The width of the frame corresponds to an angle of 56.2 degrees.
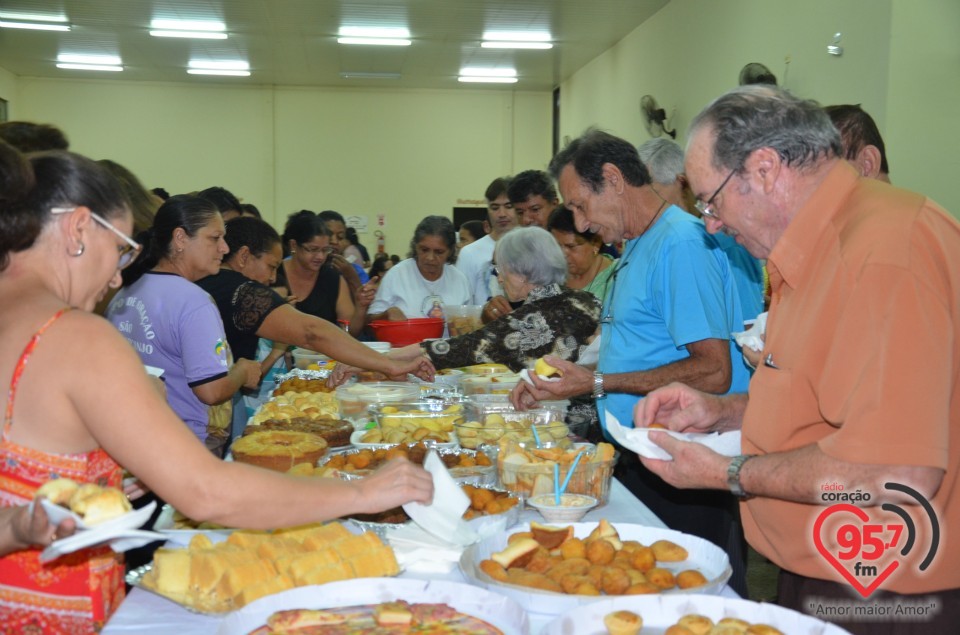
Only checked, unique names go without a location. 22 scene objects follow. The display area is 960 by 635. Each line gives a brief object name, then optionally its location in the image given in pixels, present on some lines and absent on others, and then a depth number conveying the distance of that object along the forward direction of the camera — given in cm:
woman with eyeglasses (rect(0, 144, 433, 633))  134
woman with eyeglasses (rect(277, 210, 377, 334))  540
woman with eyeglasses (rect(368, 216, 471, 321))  554
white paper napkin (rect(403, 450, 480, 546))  166
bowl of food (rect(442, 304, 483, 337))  447
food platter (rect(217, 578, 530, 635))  138
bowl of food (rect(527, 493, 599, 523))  198
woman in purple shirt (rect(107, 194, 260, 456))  288
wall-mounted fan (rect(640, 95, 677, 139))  865
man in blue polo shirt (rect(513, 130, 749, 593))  255
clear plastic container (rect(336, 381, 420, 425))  309
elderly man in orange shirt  133
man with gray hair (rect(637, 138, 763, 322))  279
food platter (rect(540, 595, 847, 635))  131
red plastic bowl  436
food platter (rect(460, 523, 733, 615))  147
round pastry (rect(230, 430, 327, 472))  228
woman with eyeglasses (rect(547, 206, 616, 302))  426
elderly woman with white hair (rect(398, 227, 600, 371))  348
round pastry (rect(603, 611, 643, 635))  129
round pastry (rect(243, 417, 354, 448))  264
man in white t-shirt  606
